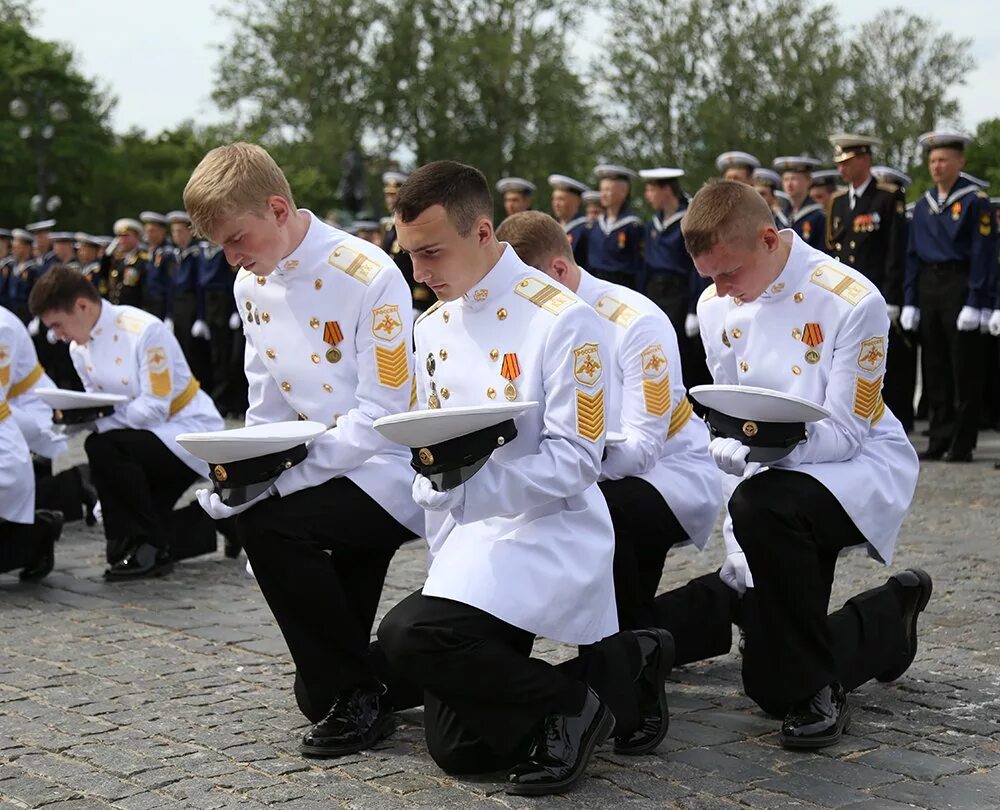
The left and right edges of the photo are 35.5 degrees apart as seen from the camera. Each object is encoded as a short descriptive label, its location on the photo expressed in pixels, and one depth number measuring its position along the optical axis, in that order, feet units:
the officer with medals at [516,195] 47.73
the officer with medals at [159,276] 65.26
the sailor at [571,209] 46.29
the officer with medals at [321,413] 15.63
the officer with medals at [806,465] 15.60
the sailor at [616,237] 46.21
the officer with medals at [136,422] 27.02
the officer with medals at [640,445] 17.79
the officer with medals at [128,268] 66.85
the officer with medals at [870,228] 40.55
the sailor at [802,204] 43.73
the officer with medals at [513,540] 13.88
